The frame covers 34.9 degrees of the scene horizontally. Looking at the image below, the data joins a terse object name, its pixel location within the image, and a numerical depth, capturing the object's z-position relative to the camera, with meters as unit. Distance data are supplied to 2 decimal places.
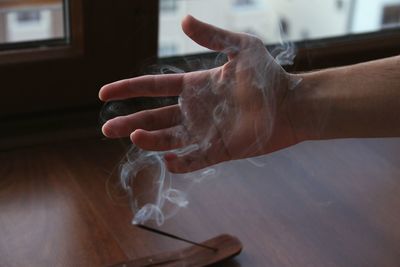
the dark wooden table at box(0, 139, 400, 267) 0.84
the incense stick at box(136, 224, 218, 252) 0.83
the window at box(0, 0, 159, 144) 1.06
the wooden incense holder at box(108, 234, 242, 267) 0.80
